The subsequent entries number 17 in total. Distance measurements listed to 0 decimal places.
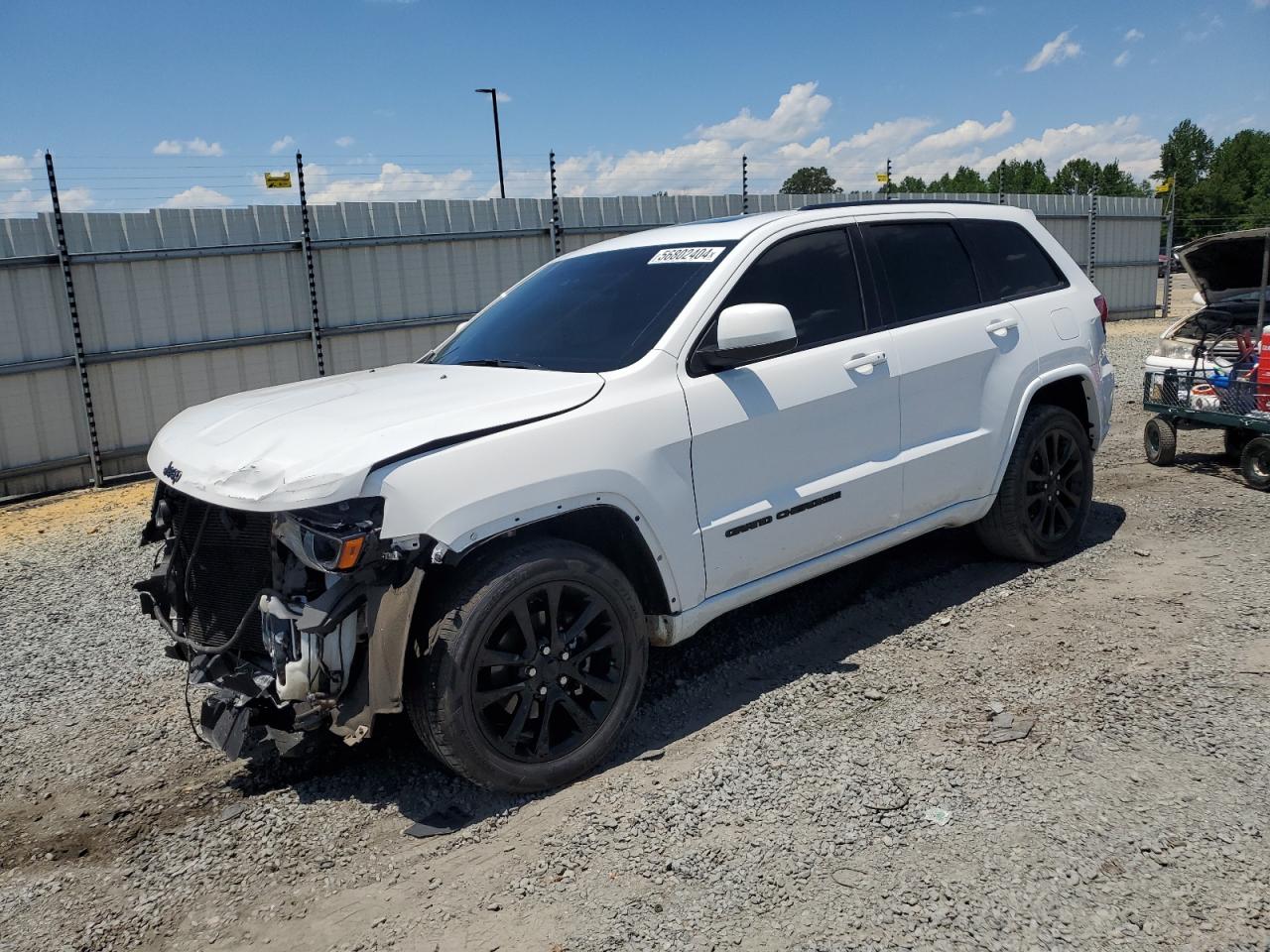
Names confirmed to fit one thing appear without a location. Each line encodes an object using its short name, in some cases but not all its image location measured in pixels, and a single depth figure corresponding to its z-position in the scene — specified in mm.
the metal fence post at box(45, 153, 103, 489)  9648
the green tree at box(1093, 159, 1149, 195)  67062
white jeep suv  3260
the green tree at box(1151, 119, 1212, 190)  73812
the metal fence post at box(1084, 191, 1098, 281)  20375
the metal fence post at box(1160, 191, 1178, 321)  20500
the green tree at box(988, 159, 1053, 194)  74125
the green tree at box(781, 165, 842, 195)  74812
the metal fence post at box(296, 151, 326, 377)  11069
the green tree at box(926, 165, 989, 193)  73250
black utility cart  7259
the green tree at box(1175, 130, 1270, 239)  55219
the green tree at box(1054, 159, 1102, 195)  75812
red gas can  7218
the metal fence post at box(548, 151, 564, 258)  12945
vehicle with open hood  8102
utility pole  35488
